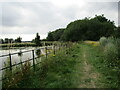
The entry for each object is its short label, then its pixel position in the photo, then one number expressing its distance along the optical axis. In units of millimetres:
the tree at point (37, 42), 29626
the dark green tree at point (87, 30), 36305
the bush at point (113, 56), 5032
